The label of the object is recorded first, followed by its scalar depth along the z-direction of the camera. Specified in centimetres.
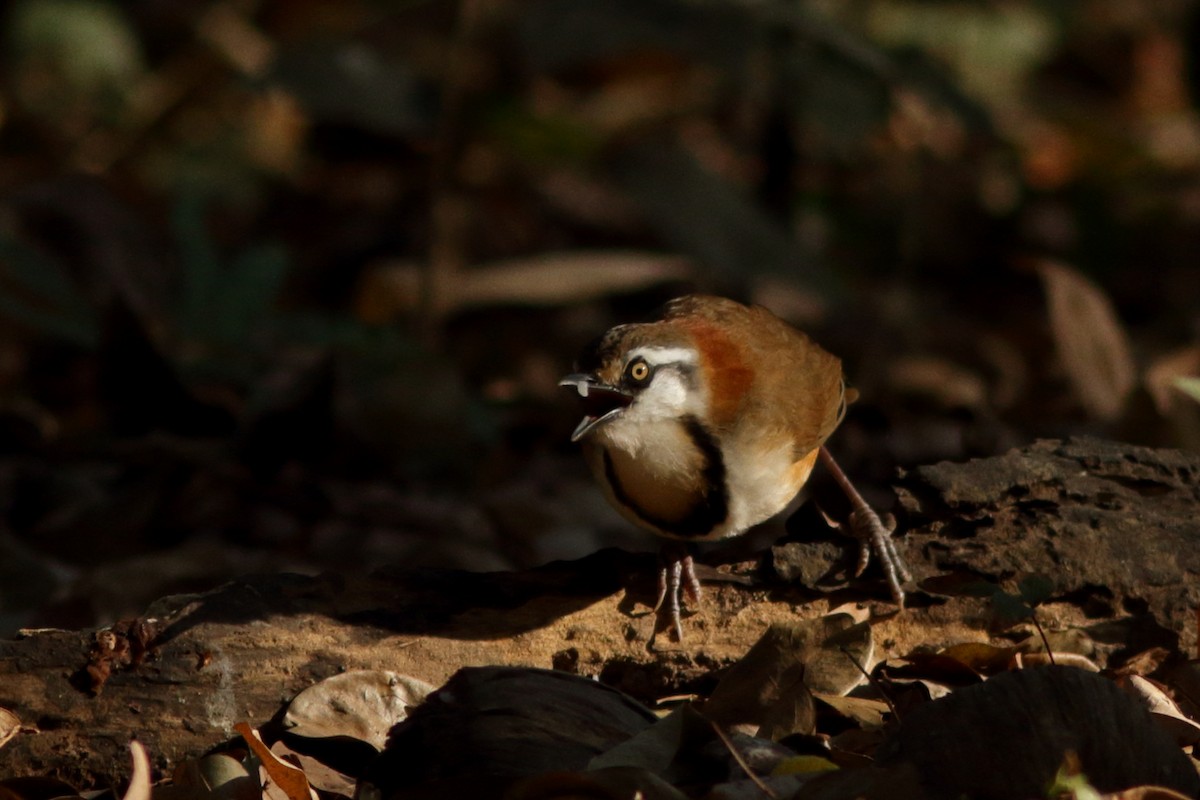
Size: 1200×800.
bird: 786
